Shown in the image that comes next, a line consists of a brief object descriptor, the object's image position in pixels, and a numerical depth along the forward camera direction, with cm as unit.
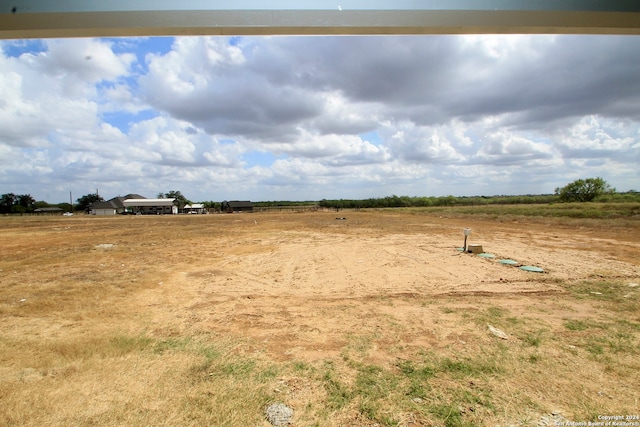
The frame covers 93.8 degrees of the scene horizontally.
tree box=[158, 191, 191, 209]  8146
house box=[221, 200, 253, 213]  6888
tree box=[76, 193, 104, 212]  7419
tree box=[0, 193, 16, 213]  6316
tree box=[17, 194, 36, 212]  6902
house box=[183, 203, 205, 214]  6614
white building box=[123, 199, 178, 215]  5941
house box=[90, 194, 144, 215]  5966
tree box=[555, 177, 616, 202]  4794
